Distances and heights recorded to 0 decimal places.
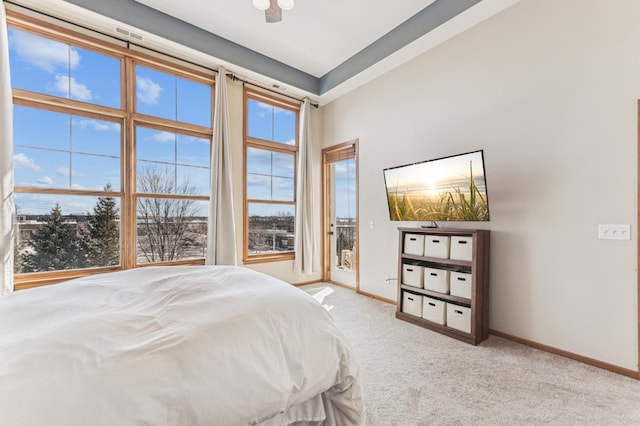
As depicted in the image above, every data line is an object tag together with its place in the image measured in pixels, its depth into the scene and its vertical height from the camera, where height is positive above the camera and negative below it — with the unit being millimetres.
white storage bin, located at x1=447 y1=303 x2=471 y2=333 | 2600 -1026
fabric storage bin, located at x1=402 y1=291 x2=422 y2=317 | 3016 -1034
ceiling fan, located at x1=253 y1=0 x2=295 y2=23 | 2299 +1759
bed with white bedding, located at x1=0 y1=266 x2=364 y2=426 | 801 -510
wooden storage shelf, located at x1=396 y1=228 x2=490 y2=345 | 2551 -810
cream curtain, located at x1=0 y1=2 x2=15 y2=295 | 2422 +407
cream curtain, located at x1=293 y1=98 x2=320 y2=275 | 4457 +93
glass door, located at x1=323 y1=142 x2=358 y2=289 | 4445 -74
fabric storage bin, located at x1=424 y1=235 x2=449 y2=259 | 2803 -366
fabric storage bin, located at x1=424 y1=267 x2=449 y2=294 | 2791 -713
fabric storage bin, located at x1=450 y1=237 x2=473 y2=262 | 2609 -360
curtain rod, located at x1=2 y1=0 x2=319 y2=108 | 2654 +1907
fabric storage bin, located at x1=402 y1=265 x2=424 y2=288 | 3016 -720
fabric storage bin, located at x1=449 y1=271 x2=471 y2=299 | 2621 -710
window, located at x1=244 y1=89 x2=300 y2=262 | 4176 +557
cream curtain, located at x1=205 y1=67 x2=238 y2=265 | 3582 +241
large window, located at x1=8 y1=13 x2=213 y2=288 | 2729 +626
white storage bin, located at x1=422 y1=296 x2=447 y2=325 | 2793 -1027
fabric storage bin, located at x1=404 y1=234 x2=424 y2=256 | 3012 -370
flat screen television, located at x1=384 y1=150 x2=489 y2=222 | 2592 +223
